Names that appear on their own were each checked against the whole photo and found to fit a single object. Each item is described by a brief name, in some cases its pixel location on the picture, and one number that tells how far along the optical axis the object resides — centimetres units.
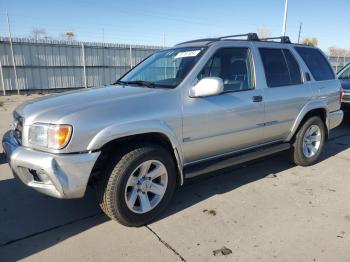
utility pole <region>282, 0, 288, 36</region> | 2145
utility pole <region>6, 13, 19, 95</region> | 1398
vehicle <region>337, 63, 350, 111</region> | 740
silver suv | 274
